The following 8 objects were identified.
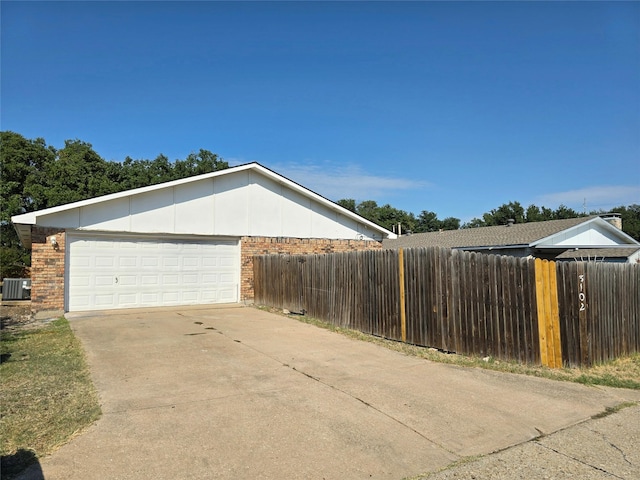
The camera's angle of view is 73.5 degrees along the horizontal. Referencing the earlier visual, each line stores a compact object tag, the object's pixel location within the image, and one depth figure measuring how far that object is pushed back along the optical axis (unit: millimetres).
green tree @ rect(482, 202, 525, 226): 53281
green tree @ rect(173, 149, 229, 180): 42031
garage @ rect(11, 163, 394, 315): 13109
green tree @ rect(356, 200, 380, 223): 60956
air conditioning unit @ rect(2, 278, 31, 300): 17625
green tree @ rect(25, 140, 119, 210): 30562
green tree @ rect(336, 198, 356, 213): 60188
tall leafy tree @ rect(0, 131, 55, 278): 29547
